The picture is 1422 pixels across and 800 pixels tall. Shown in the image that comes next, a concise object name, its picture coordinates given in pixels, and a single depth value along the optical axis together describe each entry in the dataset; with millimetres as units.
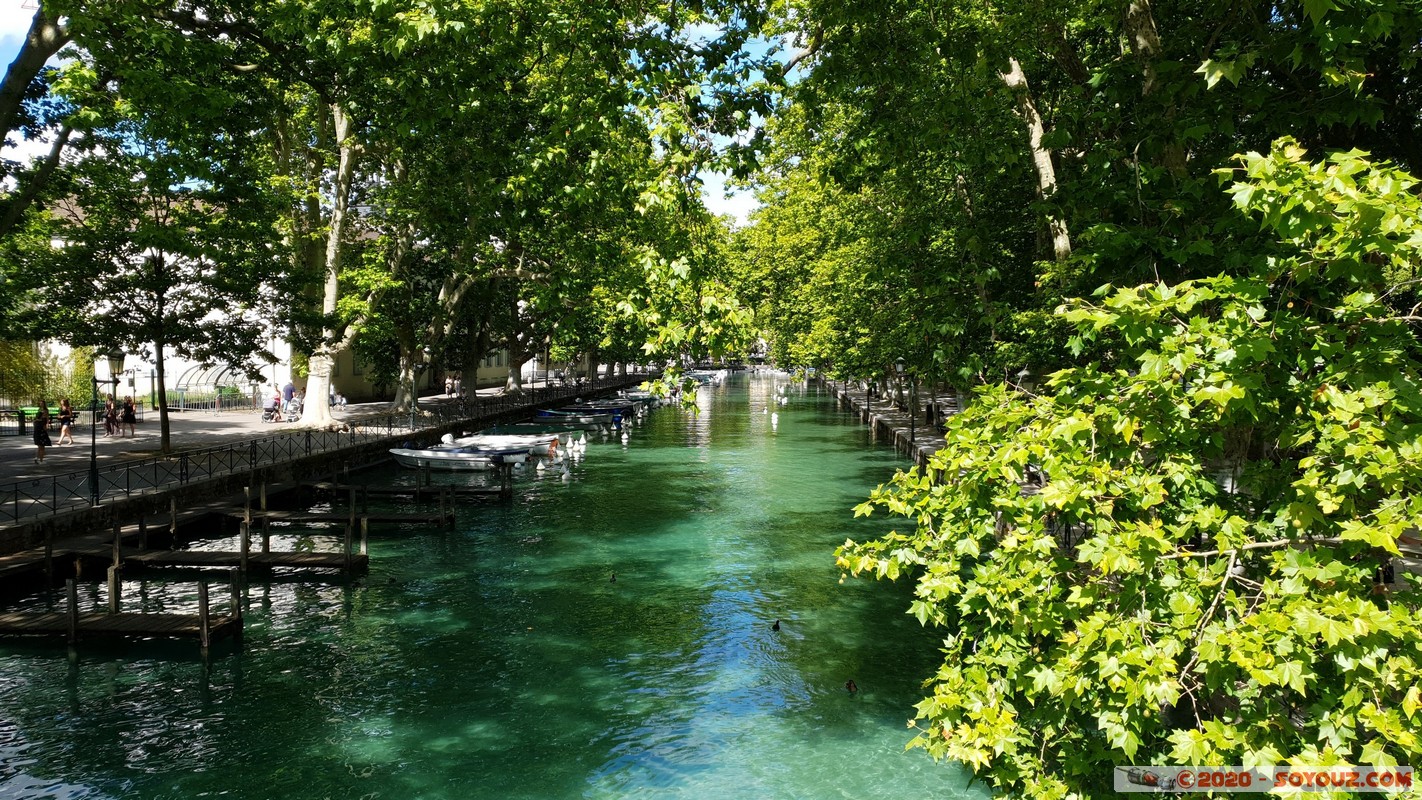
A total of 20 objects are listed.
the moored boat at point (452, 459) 34344
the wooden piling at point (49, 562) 17391
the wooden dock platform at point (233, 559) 19000
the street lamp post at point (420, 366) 40247
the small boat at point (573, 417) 54312
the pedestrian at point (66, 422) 31031
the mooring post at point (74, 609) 14391
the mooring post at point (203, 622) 14406
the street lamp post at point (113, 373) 20625
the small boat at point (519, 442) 37156
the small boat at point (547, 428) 49538
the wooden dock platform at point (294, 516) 22784
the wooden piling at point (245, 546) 19294
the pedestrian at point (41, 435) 25844
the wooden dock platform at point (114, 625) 14711
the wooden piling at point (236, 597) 15422
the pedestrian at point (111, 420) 34841
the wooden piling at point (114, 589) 15352
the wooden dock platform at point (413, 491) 28016
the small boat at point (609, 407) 59250
